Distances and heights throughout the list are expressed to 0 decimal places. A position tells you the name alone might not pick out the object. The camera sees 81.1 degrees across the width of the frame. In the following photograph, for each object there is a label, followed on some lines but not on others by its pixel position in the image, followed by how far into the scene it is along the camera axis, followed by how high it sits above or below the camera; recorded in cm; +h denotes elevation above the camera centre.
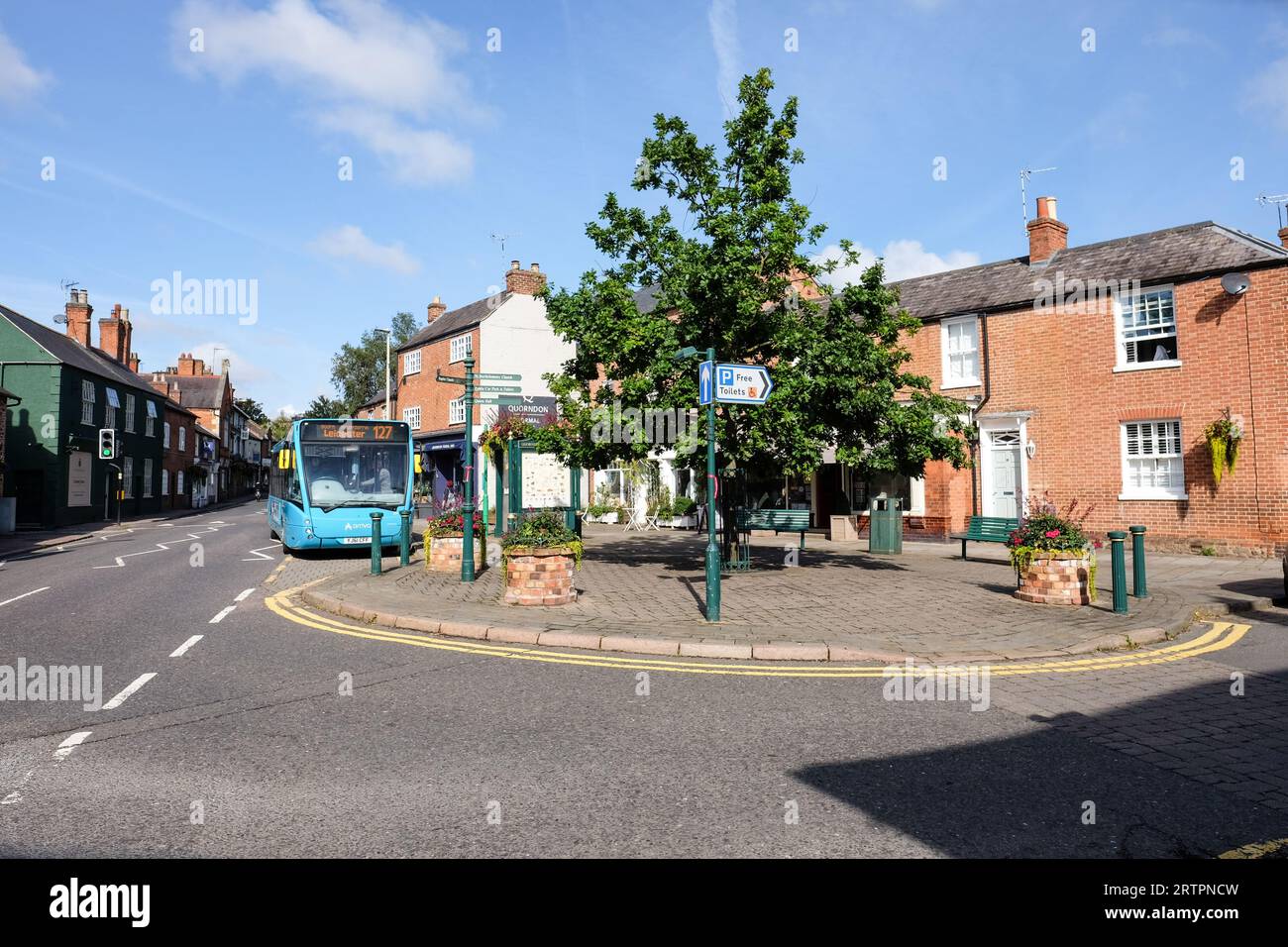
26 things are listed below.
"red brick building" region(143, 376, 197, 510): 4534 +245
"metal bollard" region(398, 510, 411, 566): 1447 -106
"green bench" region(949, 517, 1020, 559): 1488 -92
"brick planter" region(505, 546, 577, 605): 975 -116
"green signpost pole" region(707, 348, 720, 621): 871 -91
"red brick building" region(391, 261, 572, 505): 3706 +689
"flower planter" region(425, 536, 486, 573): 1354 -119
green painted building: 3103 +307
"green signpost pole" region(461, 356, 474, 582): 1216 -54
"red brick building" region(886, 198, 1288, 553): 1571 +246
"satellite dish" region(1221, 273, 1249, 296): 1559 +410
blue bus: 1605 +26
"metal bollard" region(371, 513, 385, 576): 1326 -98
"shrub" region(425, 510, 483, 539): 1355 -66
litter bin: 1733 -105
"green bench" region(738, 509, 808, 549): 1767 -84
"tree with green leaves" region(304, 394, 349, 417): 6488 +797
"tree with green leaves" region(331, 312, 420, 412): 6456 +1034
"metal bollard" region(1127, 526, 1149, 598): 1009 -111
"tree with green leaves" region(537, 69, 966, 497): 1153 +259
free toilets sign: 888 +123
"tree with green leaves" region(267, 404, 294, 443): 9183 +810
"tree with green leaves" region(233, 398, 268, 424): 9684 +1098
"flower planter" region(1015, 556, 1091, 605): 995 -132
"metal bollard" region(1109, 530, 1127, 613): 933 -115
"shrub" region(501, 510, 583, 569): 985 -61
